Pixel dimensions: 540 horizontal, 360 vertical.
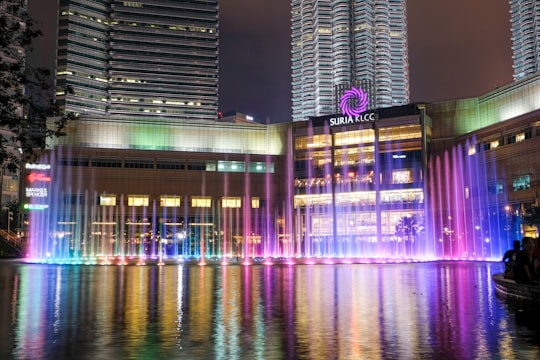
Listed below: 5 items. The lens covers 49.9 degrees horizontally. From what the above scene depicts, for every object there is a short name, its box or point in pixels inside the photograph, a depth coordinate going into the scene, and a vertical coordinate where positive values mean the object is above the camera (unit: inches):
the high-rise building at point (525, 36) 7337.6 +2629.7
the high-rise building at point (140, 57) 6422.2 +2150.9
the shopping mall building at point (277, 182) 3174.2 +359.7
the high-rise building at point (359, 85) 3881.9 +1082.6
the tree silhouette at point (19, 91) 427.2 +114.9
